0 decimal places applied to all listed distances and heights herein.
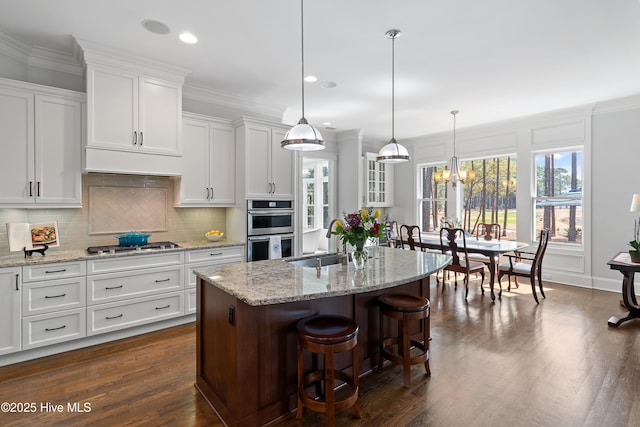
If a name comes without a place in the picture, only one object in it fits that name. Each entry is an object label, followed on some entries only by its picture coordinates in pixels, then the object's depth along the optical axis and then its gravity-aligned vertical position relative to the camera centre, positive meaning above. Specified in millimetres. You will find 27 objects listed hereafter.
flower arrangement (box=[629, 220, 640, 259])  3764 -370
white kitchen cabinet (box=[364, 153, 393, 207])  7484 +627
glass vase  2734 -372
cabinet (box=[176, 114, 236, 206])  4199 +602
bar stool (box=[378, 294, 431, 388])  2551 -940
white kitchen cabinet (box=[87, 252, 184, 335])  3346 -854
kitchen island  2020 -746
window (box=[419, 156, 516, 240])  6508 +273
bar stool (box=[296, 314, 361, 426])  2031 -845
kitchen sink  3070 -465
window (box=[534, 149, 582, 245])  5711 +268
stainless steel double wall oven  4422 -218
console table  3650 -899
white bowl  4398 -356
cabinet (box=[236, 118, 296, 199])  4441 +669
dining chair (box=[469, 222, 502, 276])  5455 -444
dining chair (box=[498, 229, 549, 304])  4750 -826
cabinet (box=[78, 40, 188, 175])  3348 +1012
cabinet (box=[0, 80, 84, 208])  3100 +610
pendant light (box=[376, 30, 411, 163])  3477 +583
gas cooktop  3490 -417
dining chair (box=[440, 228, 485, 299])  5020 -779
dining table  4828 -546
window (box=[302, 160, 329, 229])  8133 +345
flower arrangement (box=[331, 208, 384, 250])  2682 -151
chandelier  5668 +605
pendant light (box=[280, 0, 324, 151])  2705 +580
